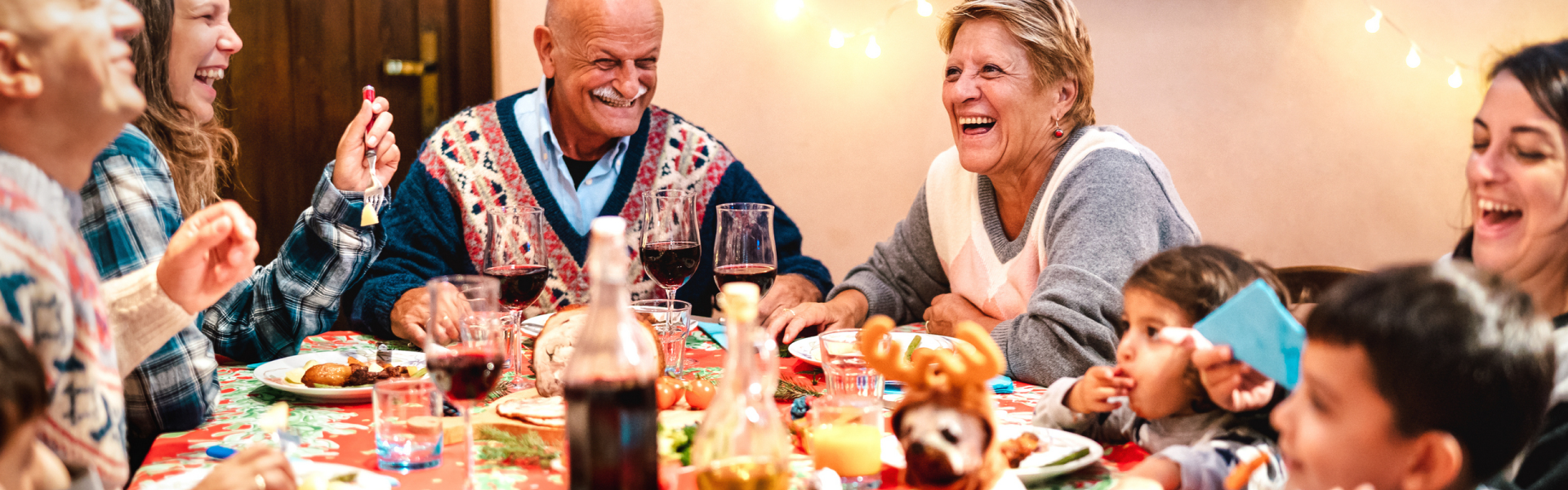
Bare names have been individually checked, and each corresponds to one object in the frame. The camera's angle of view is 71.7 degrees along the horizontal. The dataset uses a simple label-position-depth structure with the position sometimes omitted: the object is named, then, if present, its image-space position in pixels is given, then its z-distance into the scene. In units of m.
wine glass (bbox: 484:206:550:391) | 1.50
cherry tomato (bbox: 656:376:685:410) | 1.34
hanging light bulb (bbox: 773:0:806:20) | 3.57
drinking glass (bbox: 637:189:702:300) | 1.61
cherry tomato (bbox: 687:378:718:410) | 1.35
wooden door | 3.49
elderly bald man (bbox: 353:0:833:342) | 2.41
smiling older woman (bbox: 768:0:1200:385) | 1.72
